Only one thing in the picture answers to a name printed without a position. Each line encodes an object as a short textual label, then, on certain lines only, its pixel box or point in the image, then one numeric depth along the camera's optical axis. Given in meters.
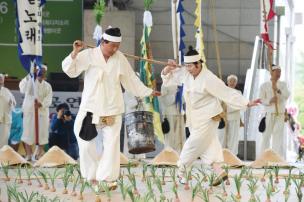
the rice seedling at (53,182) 14.70
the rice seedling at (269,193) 12.79
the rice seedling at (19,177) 16.10
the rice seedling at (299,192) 12.33
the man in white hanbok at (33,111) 22.69
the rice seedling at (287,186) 13.80
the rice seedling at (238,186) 13.48
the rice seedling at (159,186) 13.26
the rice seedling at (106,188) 13.10
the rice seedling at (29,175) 15.60
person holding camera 23.10
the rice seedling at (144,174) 16.29
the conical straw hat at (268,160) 19.56
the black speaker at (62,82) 26.46
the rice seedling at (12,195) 11.51
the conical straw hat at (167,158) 19.63
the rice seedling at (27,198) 11.28
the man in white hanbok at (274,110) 22.81
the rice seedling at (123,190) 12.83
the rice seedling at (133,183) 13.96
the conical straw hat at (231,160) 19.71
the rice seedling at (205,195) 11.52
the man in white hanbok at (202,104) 15.17
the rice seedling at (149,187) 12.87
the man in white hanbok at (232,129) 24.16
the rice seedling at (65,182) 14.31
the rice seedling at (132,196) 11.10
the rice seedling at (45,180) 14.86
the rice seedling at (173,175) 15.48
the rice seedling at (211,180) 14.59
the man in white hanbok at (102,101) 14.22
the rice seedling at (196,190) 12.70
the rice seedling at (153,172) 15.77
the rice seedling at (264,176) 16.45
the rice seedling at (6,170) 16.35
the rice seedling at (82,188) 13.46
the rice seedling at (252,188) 12.93
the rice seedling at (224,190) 13.86
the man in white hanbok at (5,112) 22.52
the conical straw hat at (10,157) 19.05
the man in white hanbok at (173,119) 23.59
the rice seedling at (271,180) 14.27
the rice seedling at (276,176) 16.01
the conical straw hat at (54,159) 19.29
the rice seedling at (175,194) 13.10
